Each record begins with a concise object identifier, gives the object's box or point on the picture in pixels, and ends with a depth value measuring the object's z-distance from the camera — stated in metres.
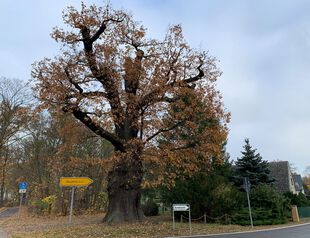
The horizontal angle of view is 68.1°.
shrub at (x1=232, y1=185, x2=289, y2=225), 16.40
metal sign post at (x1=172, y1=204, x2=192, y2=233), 11.92
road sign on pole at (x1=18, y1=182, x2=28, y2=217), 19.16
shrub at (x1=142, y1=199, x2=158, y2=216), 21.17
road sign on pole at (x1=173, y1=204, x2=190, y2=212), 11.92
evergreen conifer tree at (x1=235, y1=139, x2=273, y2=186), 20.52
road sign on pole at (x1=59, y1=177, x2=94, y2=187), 11.82
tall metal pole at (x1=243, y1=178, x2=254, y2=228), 14.77
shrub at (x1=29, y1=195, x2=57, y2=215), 22.31
